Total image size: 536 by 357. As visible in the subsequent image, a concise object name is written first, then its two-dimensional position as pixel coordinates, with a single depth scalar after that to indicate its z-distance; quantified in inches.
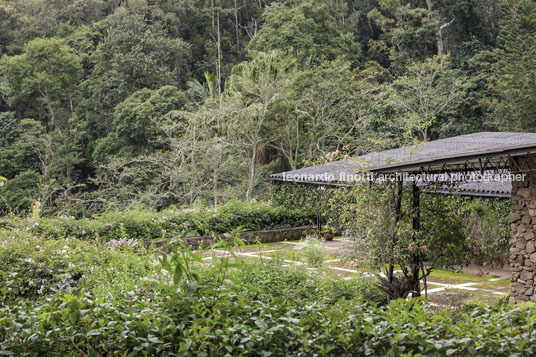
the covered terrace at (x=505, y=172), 238.5
